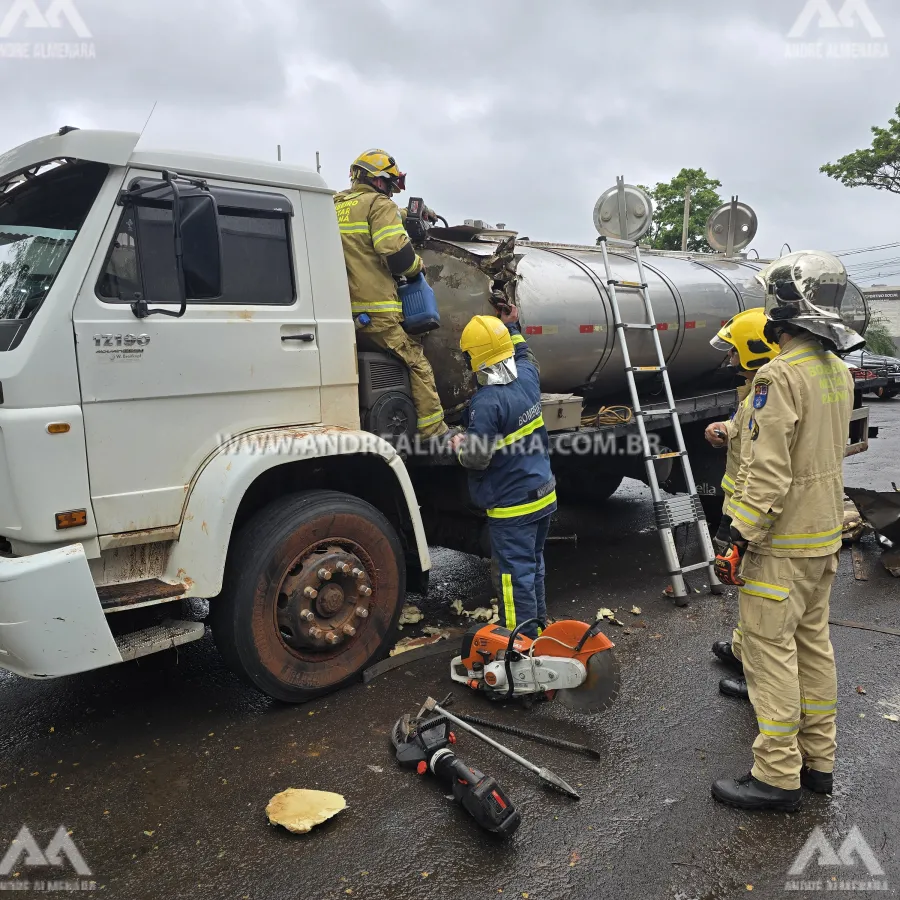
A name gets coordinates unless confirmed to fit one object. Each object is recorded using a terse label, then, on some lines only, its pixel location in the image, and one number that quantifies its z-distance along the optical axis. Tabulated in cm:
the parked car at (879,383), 714
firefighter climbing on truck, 386
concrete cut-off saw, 310
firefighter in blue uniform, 364
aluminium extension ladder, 496
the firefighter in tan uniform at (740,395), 360
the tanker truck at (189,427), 284
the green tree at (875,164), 2155
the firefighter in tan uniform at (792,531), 267
